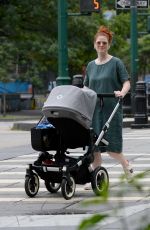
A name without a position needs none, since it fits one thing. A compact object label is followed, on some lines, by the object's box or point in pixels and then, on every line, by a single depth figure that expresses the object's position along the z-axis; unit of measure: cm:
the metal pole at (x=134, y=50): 2639
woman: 877
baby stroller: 788
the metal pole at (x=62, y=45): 2004
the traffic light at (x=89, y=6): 2044
